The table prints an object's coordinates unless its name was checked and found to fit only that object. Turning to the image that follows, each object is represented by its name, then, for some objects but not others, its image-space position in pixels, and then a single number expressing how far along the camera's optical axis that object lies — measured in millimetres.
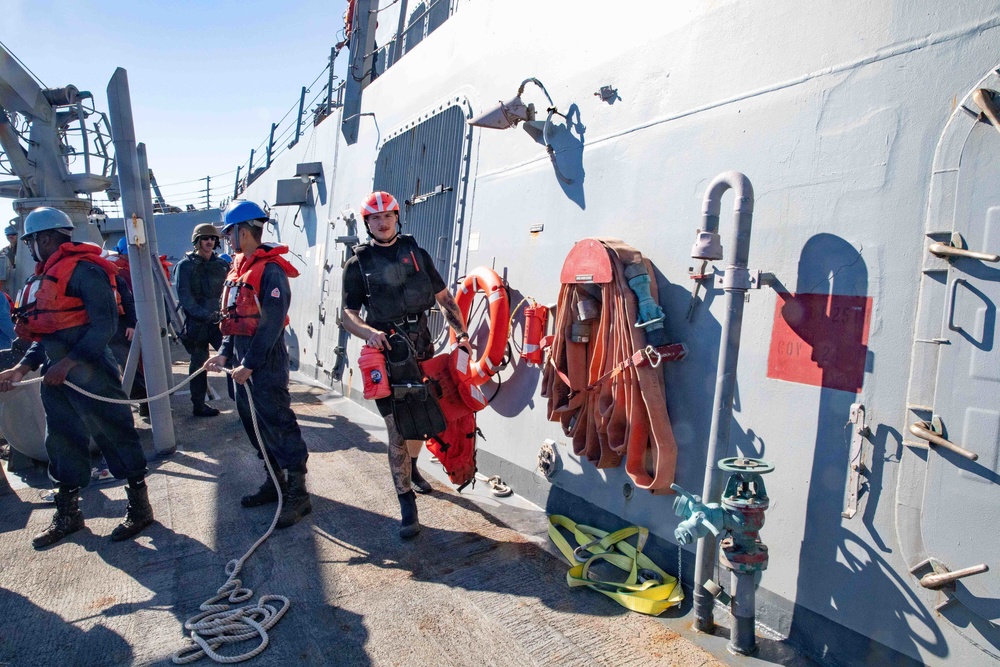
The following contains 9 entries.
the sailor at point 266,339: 3598
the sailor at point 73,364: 3453
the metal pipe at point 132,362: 4938
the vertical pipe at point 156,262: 5261
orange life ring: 3998
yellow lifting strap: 2746
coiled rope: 2453
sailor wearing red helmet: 3518
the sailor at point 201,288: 5914
